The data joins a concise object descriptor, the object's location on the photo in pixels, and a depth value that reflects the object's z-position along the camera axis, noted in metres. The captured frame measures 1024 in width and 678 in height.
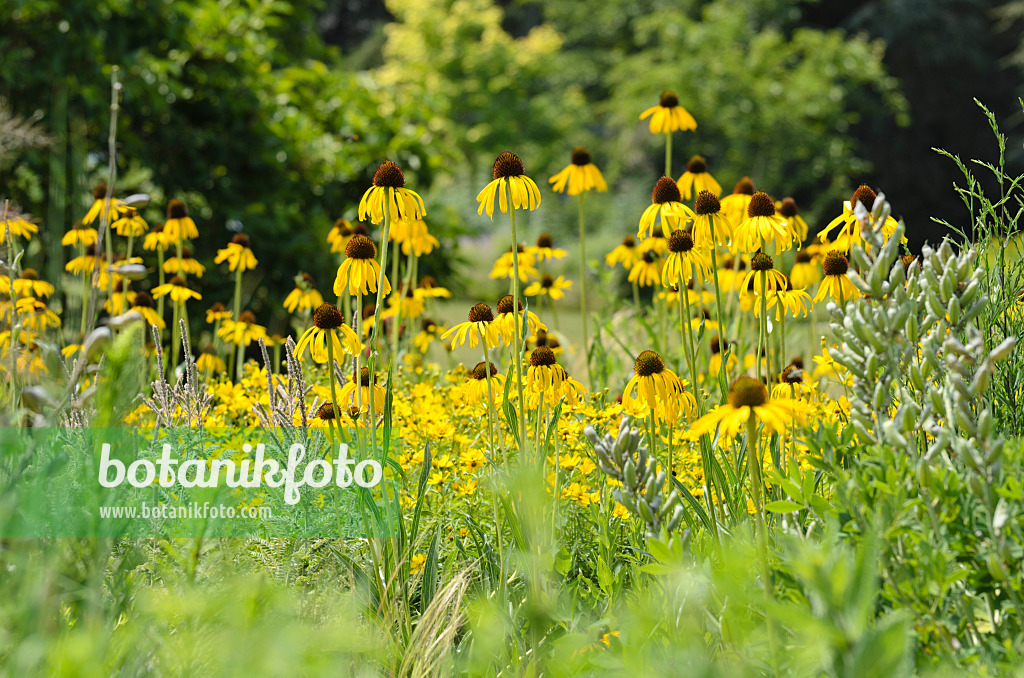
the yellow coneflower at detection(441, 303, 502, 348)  4.46
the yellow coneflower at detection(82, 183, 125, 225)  6.93
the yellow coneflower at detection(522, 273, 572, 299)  7.50
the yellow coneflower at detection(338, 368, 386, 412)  4.15
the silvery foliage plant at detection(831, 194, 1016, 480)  2.56
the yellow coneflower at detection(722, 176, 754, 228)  6.08
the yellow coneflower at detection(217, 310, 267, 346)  7.06
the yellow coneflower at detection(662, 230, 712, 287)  4.40
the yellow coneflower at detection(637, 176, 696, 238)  4.91
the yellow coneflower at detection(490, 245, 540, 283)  7.46
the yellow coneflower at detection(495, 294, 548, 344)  4.41
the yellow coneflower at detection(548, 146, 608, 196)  6.45
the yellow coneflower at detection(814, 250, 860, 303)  4.70
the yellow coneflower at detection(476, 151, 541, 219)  4.03
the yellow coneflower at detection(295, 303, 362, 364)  4.03
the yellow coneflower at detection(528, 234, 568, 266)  7.76
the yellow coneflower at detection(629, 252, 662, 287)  7.59
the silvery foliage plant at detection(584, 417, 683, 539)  2.55
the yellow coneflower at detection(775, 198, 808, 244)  6.21
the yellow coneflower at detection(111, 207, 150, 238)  7.09
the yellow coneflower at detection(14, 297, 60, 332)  5.92
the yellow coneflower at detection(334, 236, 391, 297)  4.24
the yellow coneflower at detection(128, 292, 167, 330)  7.14
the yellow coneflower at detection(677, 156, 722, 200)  6.46
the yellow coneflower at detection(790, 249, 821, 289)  7.40
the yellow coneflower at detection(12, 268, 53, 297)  6.54
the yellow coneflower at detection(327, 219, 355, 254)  6.96
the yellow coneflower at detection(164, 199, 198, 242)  7.06
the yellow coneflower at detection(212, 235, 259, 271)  6.82
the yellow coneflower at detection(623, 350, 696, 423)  4.00
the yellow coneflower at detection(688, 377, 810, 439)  2.77
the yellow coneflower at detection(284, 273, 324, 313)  6.58
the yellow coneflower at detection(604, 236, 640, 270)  8.35
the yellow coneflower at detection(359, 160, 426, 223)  4.07
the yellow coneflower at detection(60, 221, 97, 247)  6.73
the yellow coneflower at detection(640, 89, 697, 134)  7.07
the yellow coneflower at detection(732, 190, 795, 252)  4.64
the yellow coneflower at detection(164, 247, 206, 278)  7.02
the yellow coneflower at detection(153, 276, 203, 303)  6.52
